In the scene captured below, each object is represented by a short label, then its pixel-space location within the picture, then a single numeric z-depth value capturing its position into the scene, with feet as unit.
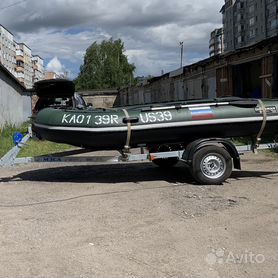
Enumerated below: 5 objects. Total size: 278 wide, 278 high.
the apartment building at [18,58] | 262.36
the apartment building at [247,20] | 228.67
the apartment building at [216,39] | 280.01
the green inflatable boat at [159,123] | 18.88
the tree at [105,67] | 160.90
